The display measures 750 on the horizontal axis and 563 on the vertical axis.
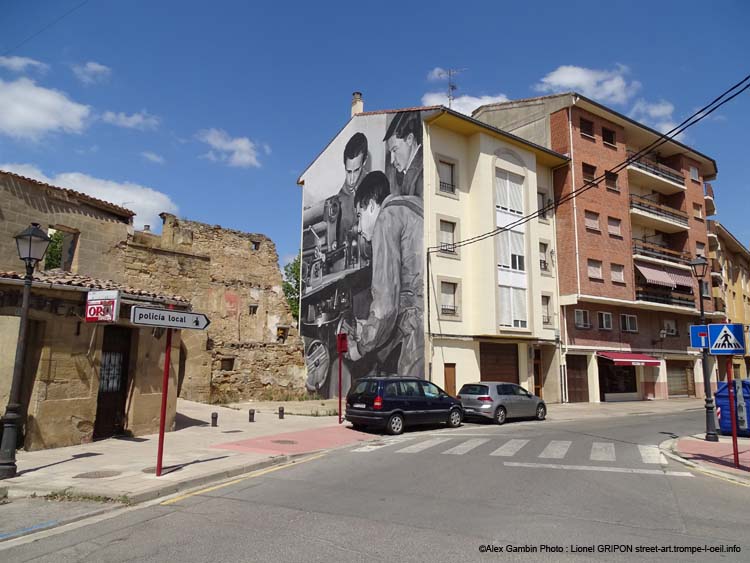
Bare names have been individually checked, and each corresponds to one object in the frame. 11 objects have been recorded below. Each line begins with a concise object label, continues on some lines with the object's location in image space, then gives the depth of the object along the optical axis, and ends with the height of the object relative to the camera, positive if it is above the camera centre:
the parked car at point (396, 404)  15.23 -1.02
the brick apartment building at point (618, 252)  30.09 +7.52
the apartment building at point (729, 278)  42.00 +8.94
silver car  18.27 -1.04
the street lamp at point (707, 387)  13.95 -0.29
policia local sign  8.38 +0.77
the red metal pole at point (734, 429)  10.06 -0.99
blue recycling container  14.68 -0.79
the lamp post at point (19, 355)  8.48 +0.10
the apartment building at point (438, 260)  25.06 +5.59
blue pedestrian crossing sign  10.66 +0.77
